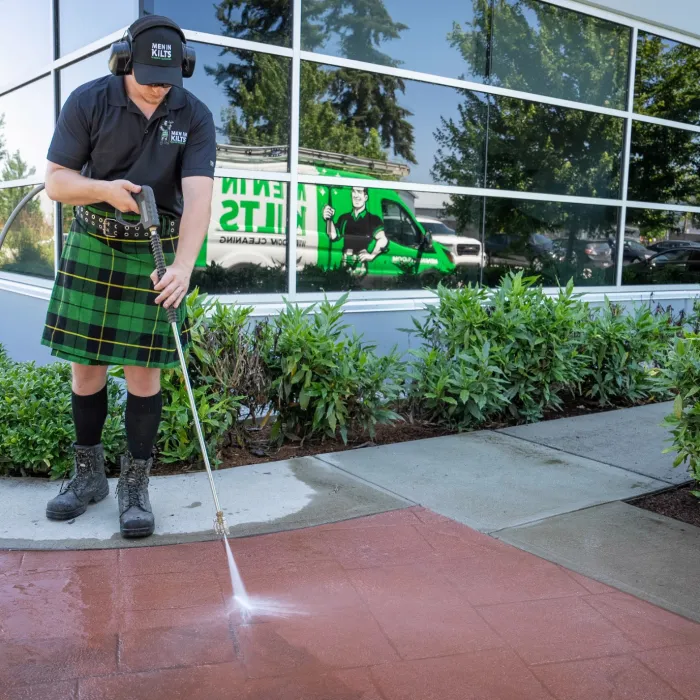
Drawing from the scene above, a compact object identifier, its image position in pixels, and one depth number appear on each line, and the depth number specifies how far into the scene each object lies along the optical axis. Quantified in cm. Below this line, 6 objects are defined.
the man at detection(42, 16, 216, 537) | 312
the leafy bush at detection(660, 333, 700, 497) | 391
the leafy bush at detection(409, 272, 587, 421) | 548
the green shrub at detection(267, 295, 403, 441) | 466
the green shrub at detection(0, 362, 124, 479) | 395
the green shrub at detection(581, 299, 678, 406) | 607
